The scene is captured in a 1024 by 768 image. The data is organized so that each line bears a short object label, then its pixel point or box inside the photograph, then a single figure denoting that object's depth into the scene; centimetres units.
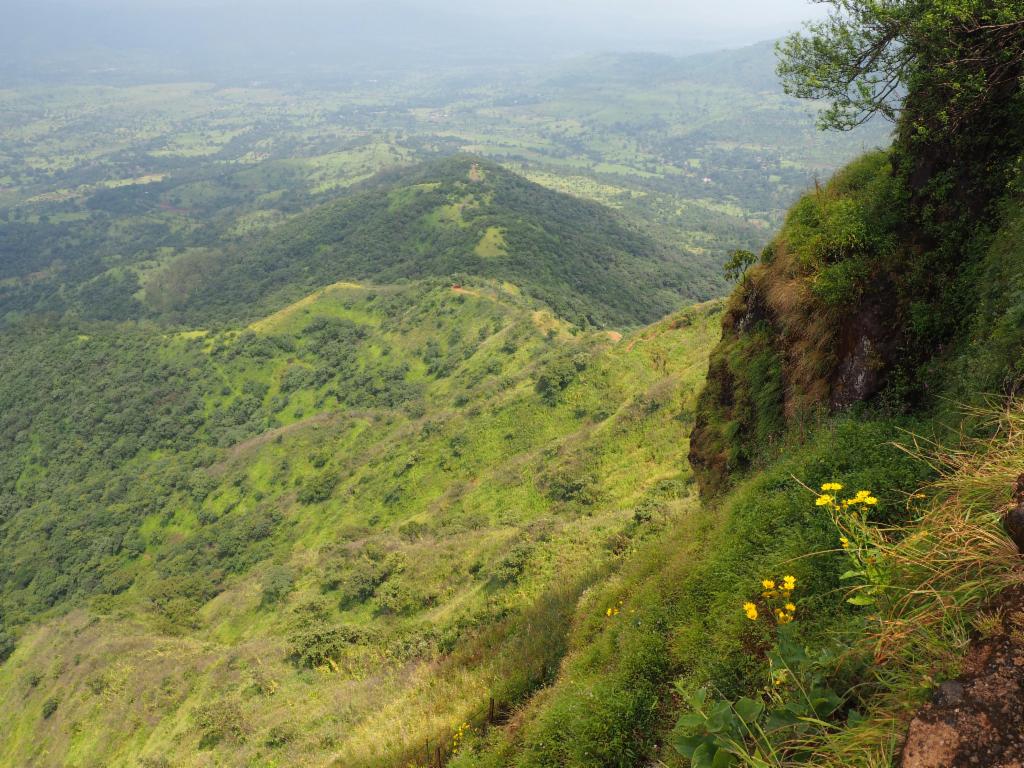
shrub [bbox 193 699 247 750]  2112
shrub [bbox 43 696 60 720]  3438
